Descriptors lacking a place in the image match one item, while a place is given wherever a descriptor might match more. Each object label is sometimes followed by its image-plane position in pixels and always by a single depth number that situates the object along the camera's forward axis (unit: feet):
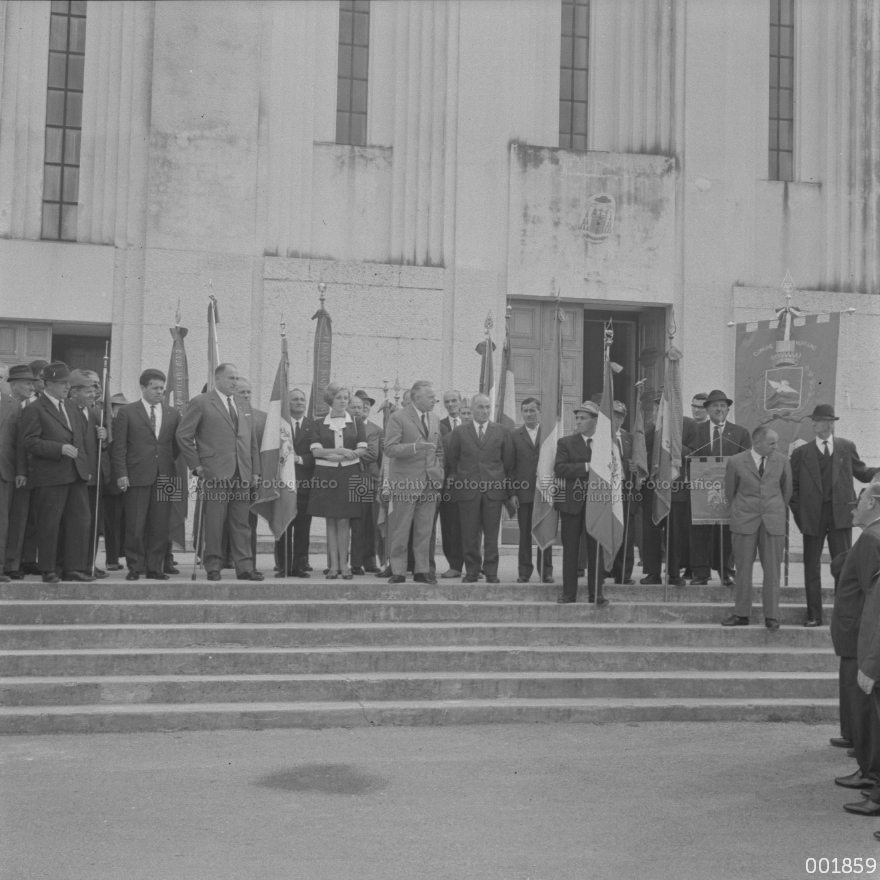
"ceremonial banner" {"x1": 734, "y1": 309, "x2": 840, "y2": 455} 40.91
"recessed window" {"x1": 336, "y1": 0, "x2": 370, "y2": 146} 58.03
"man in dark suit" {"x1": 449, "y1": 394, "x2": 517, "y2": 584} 38.83
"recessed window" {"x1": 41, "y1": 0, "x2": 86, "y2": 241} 54.75
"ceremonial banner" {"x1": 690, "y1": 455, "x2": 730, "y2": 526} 38.22
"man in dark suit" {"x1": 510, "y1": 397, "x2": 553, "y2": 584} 39.52
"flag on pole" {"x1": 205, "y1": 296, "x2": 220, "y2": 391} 45.27
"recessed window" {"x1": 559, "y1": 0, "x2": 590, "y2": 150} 60.34
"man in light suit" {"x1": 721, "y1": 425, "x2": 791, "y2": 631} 35.81
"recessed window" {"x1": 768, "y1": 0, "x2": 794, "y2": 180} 61.82
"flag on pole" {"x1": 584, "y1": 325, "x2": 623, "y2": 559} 36.81
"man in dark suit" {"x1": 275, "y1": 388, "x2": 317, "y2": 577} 39.42
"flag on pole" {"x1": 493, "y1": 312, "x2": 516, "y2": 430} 45.09
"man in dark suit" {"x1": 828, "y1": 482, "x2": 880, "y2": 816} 22.94
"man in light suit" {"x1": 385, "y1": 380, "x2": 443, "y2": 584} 37.83
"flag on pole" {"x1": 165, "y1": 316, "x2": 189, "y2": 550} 44.19
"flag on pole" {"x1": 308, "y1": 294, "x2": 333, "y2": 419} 42.37
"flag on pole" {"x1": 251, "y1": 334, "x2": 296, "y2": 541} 38.60
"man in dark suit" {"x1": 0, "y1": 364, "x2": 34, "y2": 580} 35.04
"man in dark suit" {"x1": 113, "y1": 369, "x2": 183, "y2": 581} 37.04
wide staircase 29.04
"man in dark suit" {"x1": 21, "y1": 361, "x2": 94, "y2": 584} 34.71
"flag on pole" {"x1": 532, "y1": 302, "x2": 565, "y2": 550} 38.32
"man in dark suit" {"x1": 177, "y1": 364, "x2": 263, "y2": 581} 37.60
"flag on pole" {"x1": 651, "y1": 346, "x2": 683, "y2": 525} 39.01
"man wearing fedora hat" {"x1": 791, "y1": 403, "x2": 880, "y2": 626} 36.58
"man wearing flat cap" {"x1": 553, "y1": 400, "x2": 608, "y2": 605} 36.40
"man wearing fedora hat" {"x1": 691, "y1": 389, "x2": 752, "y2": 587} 39.81
